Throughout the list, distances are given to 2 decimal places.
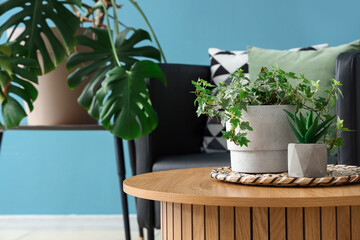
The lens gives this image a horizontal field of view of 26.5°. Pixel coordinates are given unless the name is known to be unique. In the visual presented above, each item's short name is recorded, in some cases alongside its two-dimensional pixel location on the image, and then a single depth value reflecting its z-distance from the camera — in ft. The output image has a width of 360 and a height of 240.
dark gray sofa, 7.46
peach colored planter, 10.28
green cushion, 8.68
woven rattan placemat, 5.31
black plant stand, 9.47
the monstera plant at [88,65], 8.15
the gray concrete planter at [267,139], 5.62
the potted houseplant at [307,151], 5.39
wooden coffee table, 4.84
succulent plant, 5.45
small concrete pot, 5.38
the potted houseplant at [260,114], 5.61
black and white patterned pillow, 9.77
